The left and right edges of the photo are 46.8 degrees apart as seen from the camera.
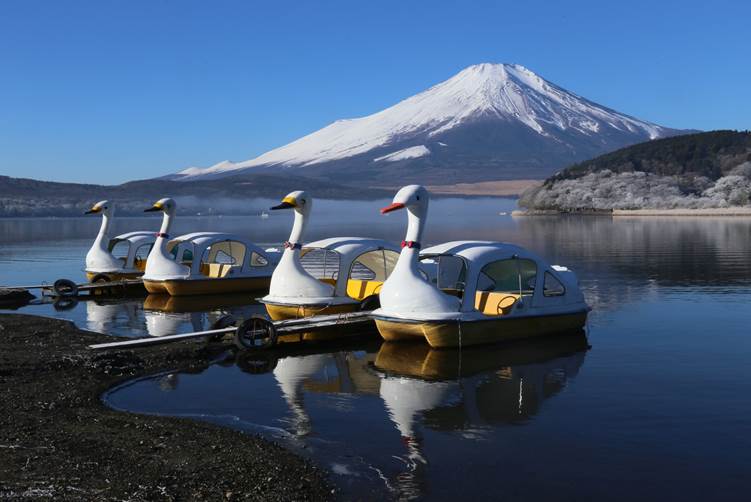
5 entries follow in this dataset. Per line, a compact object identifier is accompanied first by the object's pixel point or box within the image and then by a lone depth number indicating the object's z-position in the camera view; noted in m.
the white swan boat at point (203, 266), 27.41
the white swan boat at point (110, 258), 30.52
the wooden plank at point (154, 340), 16.39
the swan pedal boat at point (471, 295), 17.27
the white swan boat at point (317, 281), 20.20
